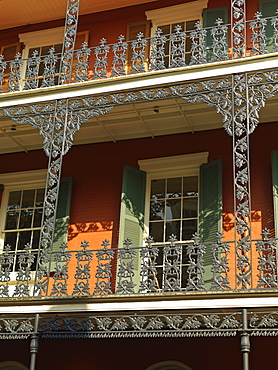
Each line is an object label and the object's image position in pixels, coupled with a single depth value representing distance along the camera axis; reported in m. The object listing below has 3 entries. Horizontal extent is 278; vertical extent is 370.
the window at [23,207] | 11.03
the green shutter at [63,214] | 10.64
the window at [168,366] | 9.20
